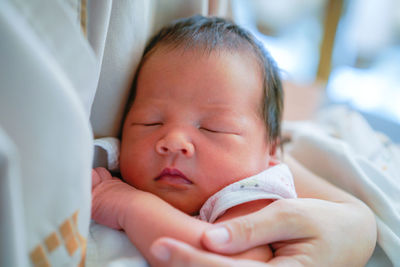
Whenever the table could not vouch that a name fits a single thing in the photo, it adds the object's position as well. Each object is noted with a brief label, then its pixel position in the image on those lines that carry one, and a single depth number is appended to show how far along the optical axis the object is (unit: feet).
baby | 1.22
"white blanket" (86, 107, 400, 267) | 1.22
